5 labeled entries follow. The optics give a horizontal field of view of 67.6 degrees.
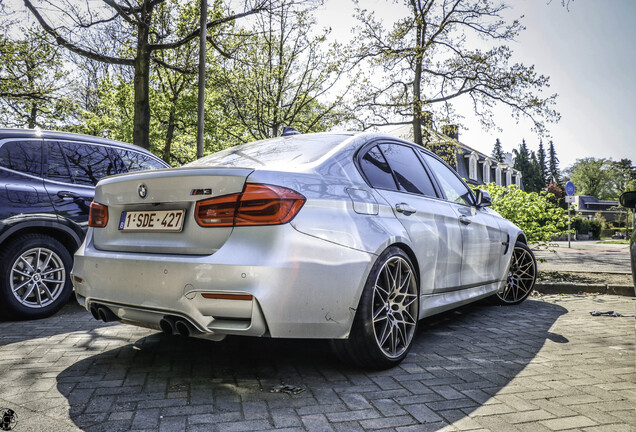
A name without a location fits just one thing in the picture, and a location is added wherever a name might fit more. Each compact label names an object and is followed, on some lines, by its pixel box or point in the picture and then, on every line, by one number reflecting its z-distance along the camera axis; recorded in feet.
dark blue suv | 14.80
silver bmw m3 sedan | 8.13
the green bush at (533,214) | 27.48
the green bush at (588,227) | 160.66
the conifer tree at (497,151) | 346.83
